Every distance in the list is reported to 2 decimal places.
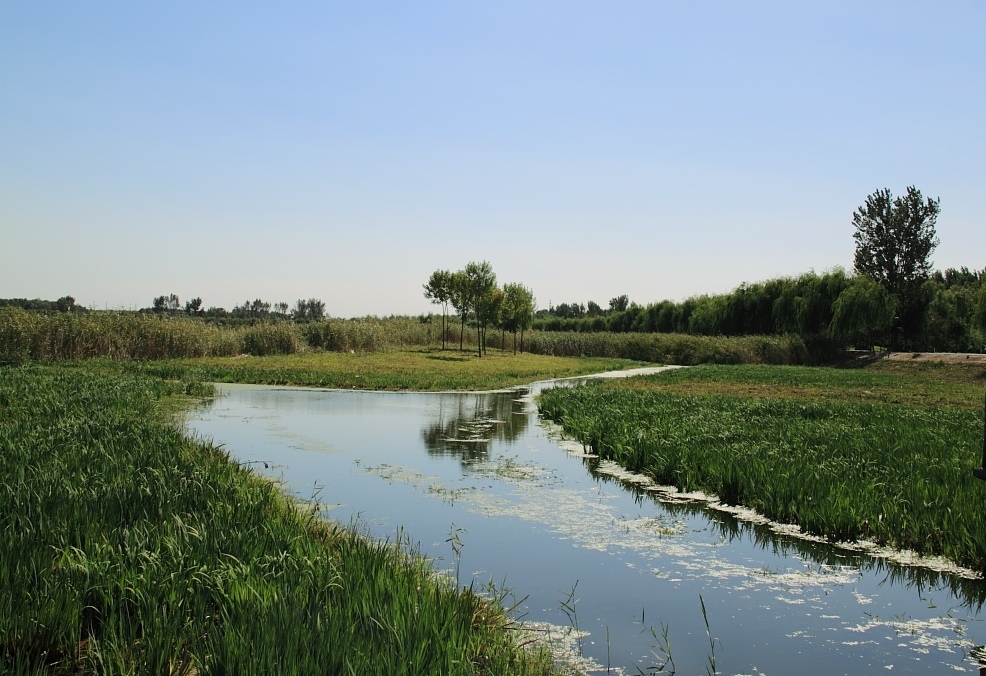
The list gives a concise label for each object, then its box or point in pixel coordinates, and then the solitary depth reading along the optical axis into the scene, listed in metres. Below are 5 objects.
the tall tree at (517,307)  60.74
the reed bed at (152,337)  36.69
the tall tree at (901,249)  64.75
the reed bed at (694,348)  59.81
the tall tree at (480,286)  54.88
